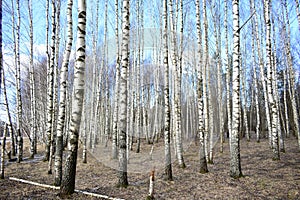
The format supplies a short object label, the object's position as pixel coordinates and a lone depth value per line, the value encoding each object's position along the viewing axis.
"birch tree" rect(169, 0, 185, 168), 9.02
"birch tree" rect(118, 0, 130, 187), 6.66
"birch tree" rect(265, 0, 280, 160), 9.91
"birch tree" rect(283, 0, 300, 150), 11.71
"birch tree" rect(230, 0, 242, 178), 7.60
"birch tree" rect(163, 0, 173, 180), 7.51
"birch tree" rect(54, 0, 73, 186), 6.59
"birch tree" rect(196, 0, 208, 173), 8.40
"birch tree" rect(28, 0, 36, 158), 11.92
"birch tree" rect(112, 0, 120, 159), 11.86
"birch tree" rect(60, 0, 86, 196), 5.09
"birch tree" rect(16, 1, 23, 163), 10.34
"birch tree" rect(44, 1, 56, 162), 8.88
